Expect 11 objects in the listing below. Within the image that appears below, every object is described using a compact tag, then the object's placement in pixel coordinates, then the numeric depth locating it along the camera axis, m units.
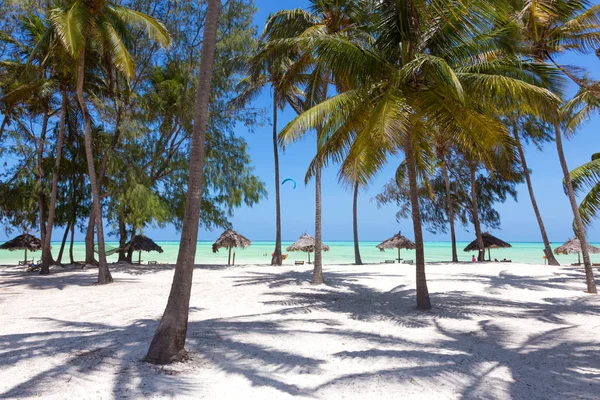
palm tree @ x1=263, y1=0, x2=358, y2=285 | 10.98
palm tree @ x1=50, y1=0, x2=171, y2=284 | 10.51
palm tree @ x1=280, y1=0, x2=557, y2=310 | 6.84
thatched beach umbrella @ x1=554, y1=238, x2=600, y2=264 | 22.41
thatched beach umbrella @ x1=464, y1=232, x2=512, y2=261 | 24.77
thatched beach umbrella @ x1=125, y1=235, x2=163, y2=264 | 22.22
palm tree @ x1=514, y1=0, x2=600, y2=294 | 8.89
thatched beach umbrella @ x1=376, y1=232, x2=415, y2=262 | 24.24
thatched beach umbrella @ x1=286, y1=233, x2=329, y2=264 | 24.00
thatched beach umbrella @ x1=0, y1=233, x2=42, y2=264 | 21.87
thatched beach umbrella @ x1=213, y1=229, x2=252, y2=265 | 21.77
